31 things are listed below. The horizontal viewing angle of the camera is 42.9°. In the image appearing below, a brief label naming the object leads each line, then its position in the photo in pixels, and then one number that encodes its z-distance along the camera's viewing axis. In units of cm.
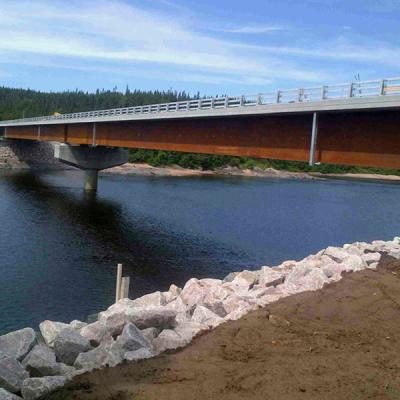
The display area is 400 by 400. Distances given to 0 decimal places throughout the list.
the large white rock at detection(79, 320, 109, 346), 1080
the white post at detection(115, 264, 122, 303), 1706
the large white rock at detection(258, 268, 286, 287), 1576
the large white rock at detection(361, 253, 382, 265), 1713
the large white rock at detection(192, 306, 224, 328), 1141
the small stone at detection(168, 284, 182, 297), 1626
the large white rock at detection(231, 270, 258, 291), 1605
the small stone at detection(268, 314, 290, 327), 1102
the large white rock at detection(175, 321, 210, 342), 1058
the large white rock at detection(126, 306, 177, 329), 1107
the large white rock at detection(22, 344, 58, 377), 928
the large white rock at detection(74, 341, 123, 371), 913
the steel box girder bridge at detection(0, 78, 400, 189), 2019
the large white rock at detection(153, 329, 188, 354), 995
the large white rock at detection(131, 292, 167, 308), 1457
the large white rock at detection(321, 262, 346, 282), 1538
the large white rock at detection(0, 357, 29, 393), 849
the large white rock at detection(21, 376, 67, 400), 817
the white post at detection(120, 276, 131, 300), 1666
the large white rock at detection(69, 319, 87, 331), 1188
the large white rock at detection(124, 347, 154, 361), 937
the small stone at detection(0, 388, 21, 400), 783
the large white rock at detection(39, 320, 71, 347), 1108
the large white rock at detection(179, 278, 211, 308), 1447
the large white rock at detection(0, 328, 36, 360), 986
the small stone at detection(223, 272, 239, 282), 1847
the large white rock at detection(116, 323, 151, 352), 979
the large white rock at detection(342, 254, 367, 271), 1609
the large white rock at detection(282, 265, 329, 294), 1424
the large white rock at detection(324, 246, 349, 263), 1816
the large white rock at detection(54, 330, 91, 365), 1001
